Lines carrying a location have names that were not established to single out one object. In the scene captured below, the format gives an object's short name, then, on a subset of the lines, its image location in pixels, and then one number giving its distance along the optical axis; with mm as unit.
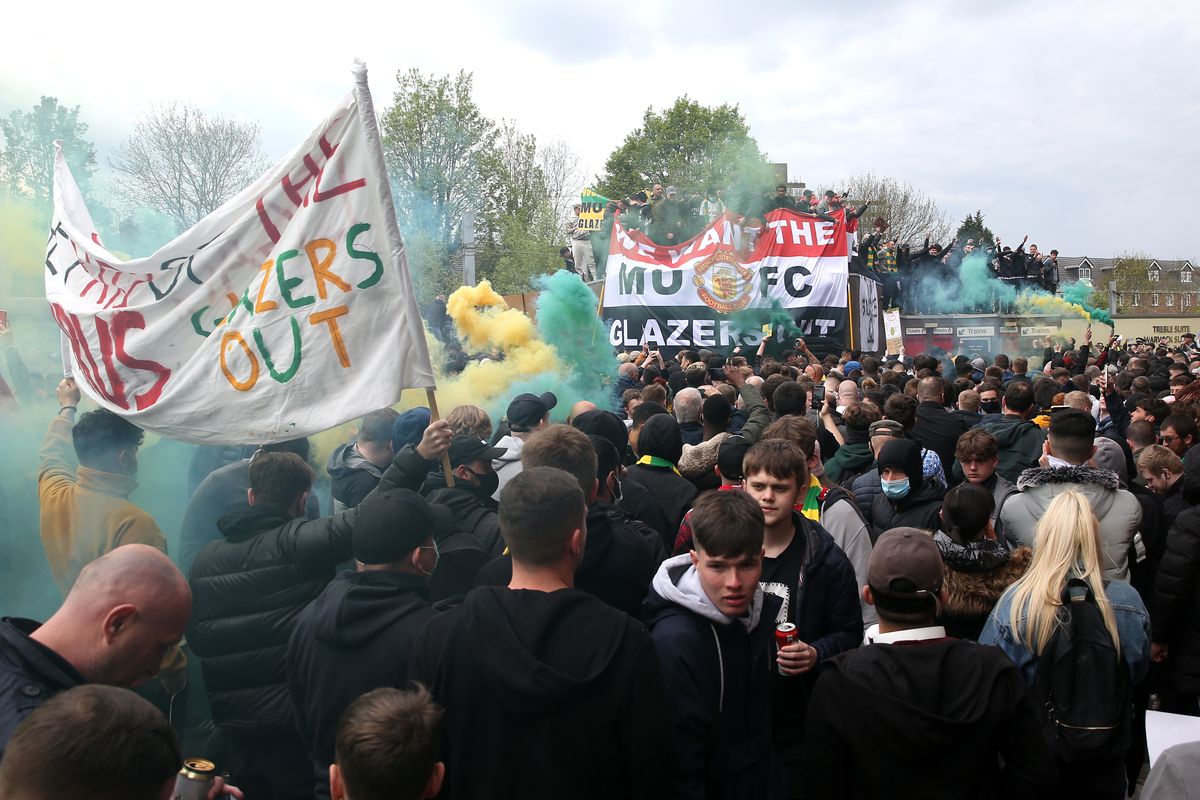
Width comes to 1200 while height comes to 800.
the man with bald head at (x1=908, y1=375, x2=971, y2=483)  6805
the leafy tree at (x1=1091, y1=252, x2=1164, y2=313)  69688
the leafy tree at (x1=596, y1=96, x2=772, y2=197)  47406
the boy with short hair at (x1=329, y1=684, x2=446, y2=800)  1962
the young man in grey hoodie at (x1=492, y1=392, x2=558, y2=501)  5219
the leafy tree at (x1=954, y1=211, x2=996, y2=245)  61694
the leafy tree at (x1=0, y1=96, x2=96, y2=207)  12070
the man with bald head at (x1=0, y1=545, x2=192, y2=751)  2045
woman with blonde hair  3057
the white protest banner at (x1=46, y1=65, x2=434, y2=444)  4016
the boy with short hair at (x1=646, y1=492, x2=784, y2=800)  2518
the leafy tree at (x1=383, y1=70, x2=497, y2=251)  28312
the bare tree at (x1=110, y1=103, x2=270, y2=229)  22141
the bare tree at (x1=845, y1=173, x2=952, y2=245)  56062
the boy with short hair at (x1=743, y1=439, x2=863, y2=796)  3264
